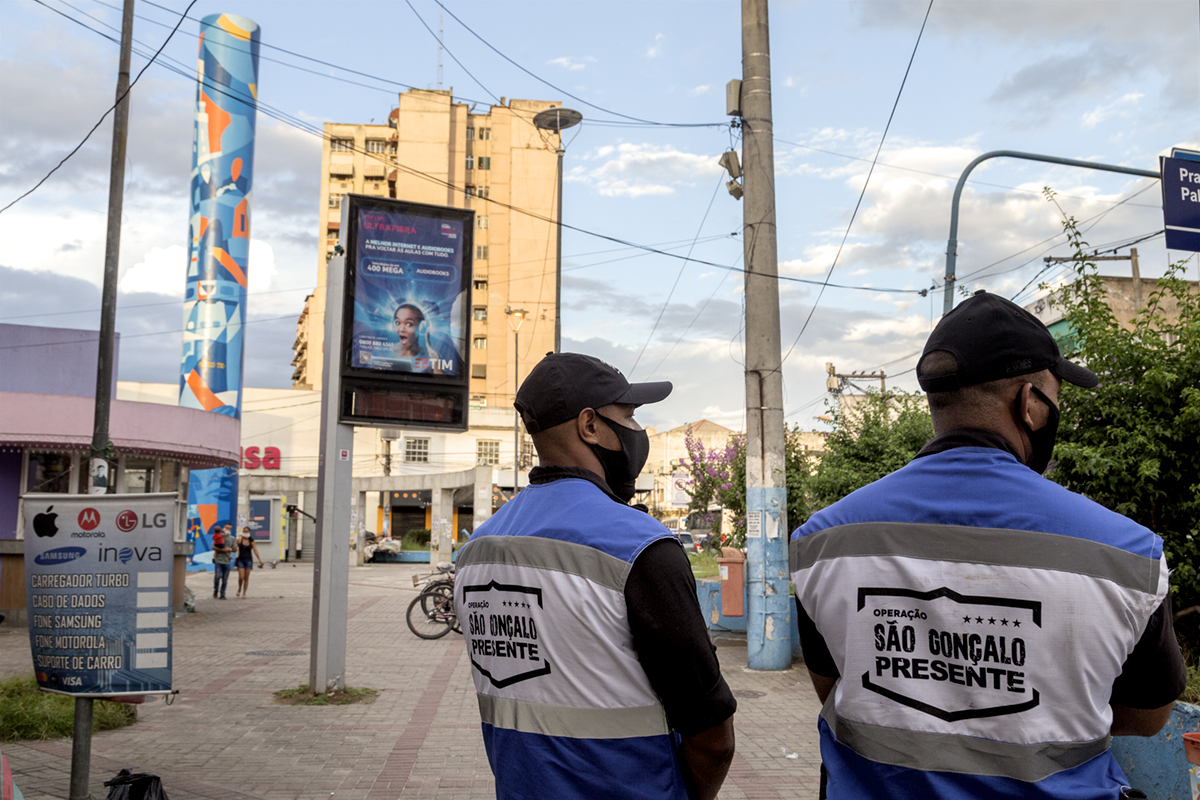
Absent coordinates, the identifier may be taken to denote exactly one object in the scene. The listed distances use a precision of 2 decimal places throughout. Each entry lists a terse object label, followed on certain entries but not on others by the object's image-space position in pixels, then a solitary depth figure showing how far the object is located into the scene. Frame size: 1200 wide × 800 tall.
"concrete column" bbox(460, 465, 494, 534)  41.34
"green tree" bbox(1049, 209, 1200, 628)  6.95
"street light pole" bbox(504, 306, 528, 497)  34.97
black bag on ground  4.85
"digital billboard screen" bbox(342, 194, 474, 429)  10.30
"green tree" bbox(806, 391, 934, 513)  13.24
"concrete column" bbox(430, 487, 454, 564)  38.62
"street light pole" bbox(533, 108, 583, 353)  23.17
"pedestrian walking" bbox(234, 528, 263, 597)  23.98
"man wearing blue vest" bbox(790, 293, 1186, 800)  1.86
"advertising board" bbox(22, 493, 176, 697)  5.85
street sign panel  10.02
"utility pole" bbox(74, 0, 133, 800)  9.23
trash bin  13.76
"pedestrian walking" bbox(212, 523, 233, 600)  22.80
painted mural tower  33.19
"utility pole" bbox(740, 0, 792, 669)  11.92
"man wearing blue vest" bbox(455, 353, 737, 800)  2.29
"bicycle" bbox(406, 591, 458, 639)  15.27
